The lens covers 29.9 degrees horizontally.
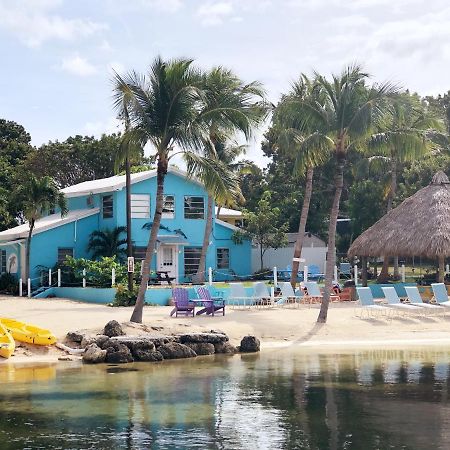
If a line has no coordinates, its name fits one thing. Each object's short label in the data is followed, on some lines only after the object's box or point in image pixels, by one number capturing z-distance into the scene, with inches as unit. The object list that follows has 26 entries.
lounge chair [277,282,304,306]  1179.3
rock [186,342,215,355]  866.1
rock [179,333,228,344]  873.5
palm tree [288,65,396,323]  1018.7
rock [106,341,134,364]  813.2
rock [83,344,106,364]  805.9
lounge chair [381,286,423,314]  1096.8
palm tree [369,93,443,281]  1043.1
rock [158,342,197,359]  845.2
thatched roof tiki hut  1247.5
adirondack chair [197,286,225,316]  1037.8
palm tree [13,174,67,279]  1437.0
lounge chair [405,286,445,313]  1128.2
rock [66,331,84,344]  872.9
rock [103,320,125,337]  864.3
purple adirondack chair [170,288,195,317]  1030.4
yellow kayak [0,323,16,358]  825.5
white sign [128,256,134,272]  1098.1
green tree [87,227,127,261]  1515.7
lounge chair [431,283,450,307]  1162.0
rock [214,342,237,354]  878.4
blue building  1524.4
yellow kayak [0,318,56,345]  855.1
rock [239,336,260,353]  879.1
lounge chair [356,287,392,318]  1083.9
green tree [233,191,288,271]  1717.5
